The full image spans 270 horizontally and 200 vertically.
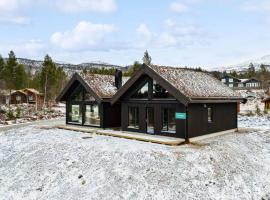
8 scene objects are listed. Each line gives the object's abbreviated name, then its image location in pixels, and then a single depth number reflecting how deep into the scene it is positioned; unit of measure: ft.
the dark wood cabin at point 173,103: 42.01
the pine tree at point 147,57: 221.82
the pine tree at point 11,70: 147.16
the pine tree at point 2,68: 145.63
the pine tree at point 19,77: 155.75
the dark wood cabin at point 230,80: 254.38
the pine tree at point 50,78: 145.36
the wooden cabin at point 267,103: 102.32
